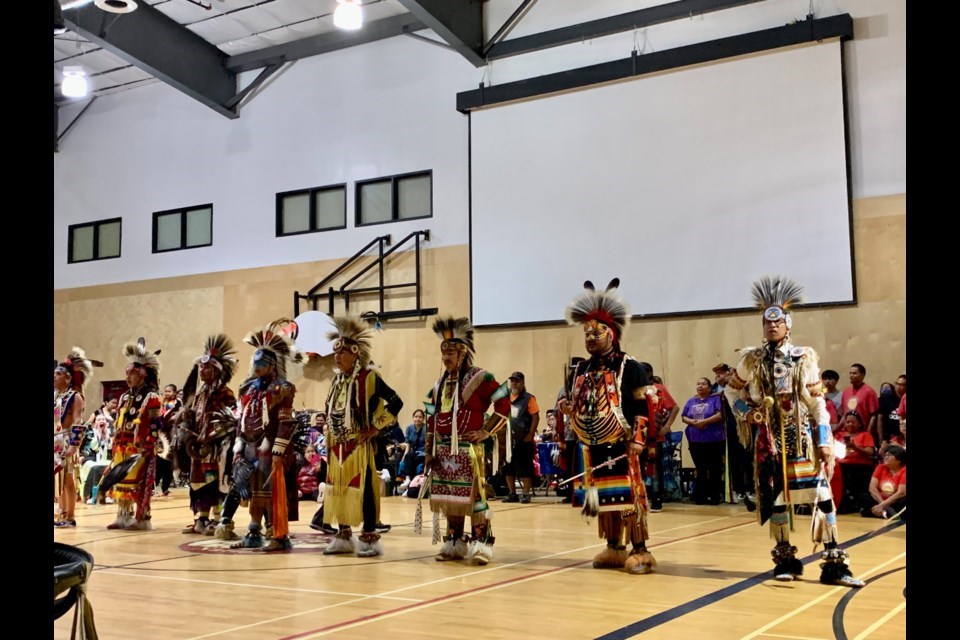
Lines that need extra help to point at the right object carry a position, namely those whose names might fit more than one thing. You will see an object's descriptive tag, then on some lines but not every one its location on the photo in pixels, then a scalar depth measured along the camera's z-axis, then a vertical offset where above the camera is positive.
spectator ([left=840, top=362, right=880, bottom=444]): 9.33 -0.26
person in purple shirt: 9.73 -0.65
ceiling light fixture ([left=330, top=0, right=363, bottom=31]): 10.83 +4.06
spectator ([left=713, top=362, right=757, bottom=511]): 9.73 -0.81
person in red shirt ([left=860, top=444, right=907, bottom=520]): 8.05 -0.95
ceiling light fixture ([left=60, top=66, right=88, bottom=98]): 13.28 +4.04
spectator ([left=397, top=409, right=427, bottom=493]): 11.77 -0.88
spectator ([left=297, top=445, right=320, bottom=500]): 11.31 -1.12
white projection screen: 10.65 +2.18
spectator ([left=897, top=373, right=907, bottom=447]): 8.55 -0.22
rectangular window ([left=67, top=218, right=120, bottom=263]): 16.66 +2.43
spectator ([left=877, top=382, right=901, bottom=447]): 9.17 -0.39
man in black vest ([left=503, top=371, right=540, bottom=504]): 10.60 -0.68
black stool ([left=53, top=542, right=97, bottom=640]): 1.63 -0.34
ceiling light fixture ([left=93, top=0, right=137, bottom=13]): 10.59 +4.10
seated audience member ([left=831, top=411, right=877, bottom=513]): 8.68 -0.80
